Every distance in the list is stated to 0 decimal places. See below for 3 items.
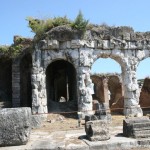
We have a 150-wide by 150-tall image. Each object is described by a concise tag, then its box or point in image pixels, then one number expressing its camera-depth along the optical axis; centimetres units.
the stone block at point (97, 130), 671
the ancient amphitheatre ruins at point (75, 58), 1440
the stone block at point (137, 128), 686
